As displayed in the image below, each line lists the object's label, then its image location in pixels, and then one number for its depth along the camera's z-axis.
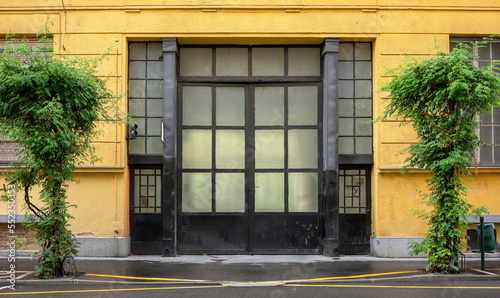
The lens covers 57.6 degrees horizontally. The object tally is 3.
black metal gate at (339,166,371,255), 12.67
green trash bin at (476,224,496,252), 10.40
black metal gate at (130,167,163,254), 12.60
